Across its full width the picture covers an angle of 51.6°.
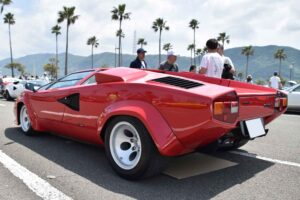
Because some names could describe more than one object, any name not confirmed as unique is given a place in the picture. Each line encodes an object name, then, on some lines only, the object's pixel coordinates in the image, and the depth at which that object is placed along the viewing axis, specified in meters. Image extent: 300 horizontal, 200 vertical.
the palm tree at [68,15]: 44.22
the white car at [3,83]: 15.89
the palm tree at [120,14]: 46.22
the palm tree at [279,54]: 87.51
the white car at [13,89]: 14.72
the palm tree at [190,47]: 79.38
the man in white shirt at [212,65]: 4.86
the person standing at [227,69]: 5.76
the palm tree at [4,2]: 38.89
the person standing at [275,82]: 12.40
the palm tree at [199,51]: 84.51
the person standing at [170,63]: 5.89
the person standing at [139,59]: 6.32
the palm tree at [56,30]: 65.38
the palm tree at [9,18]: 53.38
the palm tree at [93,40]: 80.31
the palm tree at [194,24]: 61.17
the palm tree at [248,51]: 79.31
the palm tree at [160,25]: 57.50
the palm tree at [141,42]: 76.62
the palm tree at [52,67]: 91.97
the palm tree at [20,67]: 89.50
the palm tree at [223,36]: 64.88
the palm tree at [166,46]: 76.06
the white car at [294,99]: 10.86
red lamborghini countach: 2.91
